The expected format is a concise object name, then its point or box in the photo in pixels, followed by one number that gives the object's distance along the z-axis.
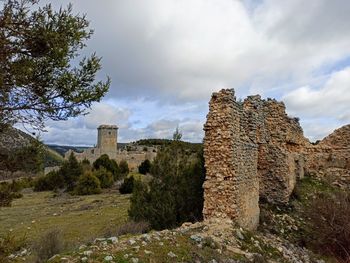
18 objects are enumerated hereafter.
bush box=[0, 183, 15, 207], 8.37
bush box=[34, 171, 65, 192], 36.88
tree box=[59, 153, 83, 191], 36.38
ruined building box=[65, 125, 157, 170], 49.56
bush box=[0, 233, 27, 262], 7.94
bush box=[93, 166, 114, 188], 35.81
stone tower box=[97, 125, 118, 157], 53.53
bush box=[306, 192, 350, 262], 11.46
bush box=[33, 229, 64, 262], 11.02
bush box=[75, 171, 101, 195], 32.83
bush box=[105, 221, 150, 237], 12.22
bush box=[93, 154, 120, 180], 41.81
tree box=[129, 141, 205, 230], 13.68
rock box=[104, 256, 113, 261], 6.82
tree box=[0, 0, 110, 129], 7.38
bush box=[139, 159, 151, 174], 42.11
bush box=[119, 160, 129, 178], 42.76
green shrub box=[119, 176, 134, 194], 31.00
